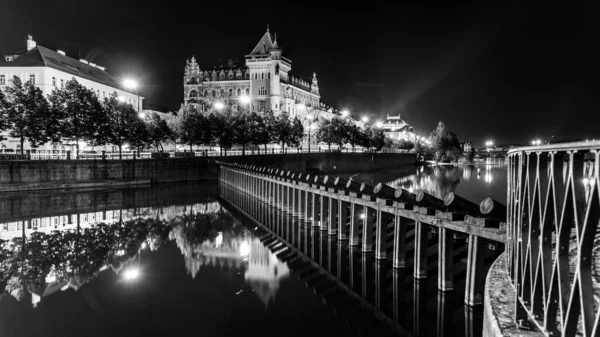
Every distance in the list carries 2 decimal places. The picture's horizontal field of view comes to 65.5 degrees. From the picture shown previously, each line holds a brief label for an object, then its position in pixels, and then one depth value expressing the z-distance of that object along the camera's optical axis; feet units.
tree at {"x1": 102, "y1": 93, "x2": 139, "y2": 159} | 206.39
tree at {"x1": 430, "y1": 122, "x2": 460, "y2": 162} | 541.75
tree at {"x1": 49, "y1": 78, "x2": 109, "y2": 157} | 189.57
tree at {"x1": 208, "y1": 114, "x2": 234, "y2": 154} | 258.57
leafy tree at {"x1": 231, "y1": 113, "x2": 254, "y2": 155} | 274.11
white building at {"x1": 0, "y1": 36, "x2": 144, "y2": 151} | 253.85
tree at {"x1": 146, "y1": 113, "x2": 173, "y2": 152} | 228.88
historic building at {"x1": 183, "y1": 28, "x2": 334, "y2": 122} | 455.22
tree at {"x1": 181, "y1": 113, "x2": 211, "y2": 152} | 248.93
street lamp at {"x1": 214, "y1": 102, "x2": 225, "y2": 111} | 317.18
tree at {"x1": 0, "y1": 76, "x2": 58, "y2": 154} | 174.60
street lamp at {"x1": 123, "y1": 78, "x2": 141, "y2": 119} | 198.12
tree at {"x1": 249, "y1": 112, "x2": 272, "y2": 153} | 292.40
